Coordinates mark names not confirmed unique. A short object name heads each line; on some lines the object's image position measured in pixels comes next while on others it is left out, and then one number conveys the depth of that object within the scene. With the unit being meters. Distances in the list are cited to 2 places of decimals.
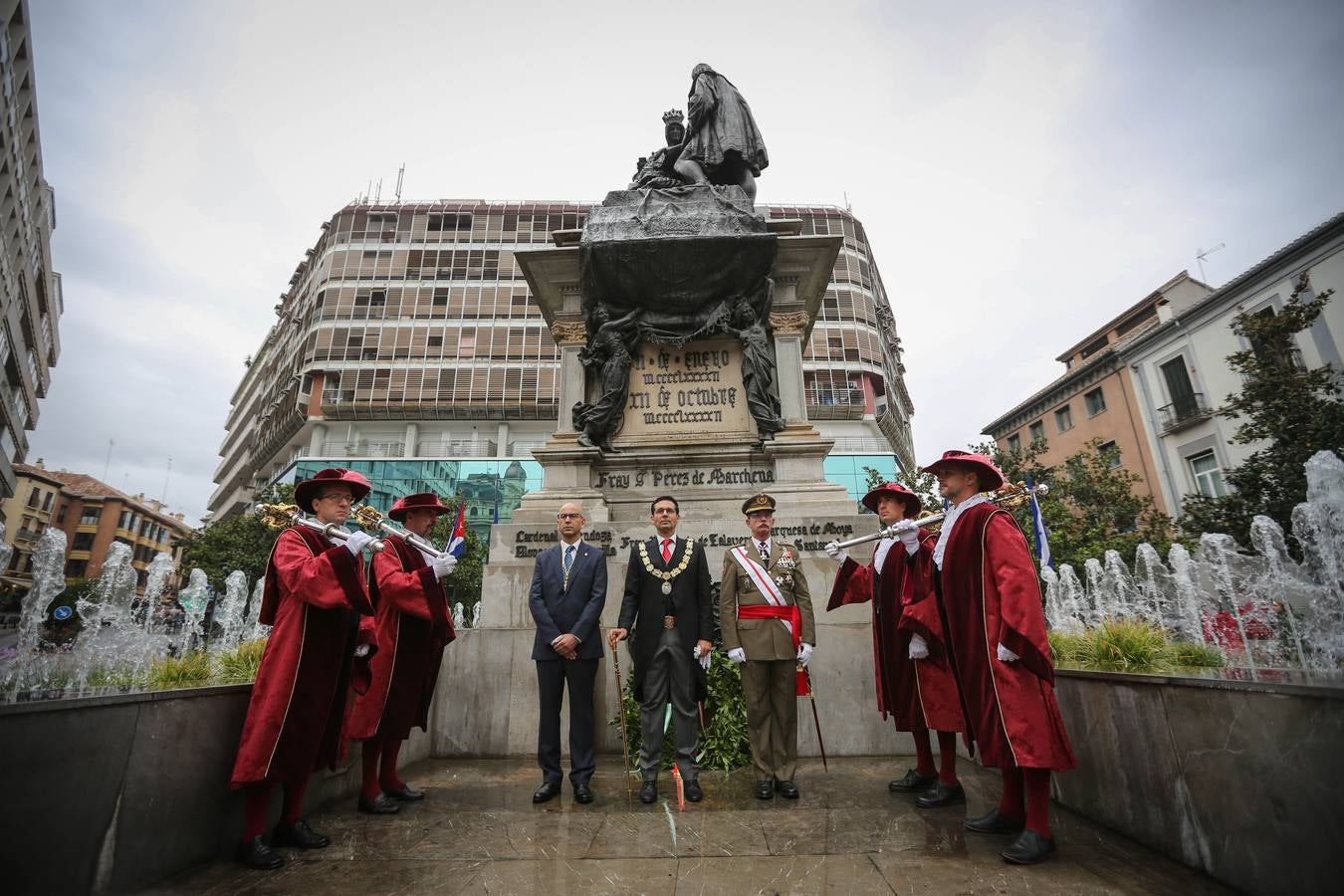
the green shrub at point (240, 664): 4.57
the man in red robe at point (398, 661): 4.30
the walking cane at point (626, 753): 4.70
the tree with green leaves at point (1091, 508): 18.03
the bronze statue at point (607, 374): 7.23
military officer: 4.47
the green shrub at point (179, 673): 4.20
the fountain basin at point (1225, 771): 2.48
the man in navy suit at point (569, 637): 4.45
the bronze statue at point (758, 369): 7.08
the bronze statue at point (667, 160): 8.64
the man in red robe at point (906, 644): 4.30
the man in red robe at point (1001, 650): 3.33
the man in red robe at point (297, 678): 3.42
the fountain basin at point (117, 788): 2.53
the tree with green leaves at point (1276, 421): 14.68
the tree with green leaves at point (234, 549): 29.88
